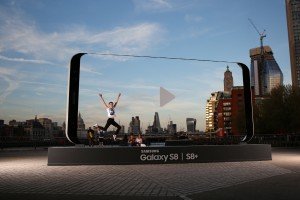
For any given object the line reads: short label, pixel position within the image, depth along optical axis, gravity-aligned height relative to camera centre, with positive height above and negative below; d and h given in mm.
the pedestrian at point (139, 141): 22745 -476
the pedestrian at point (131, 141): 23203 -498
